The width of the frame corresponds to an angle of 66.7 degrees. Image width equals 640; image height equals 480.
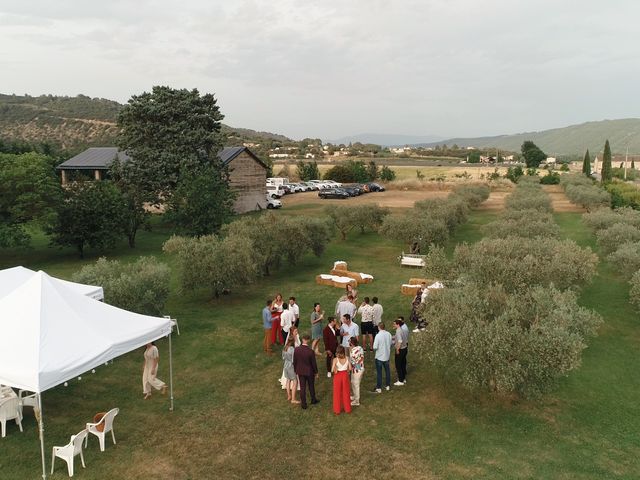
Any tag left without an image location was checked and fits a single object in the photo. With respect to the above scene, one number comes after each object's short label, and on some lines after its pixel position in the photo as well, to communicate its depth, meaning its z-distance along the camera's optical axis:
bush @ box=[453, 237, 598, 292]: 12.67
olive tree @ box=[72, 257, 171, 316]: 14.05
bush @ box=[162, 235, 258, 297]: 16.78
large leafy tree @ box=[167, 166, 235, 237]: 26.44
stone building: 44.00
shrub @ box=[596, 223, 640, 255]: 19.52
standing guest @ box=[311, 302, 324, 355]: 12.32
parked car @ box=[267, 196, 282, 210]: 47.75
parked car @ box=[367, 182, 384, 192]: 65.94
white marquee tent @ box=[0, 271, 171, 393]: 7.65
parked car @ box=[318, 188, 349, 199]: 56.47
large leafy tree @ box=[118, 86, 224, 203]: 33.75
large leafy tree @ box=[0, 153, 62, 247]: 23.23
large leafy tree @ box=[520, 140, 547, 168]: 113.03
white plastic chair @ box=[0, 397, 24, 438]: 8.92
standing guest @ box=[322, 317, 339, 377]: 11.41
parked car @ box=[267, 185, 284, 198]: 56.84
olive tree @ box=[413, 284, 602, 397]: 8.55
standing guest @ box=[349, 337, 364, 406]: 9.80
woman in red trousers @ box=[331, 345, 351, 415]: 9.47
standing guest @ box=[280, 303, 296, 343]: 12.60
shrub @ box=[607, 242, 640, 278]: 16.03
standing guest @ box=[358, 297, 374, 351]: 12.94
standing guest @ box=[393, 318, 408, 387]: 10.89
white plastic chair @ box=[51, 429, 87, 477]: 7.70
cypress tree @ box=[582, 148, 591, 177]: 78.50
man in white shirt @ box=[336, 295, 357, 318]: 12.65
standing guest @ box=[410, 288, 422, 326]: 13.91
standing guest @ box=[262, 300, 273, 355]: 12.86
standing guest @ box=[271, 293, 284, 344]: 13.29
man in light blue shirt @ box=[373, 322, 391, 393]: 10.34
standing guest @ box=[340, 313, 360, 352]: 11.34
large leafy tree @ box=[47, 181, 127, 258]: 26.23
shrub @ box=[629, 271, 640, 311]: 13.31
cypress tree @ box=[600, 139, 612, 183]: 65.30
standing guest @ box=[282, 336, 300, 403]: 10.14
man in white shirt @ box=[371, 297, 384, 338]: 12.84
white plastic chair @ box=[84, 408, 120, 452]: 8.34
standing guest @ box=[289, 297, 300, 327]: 12.85
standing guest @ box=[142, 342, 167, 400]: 10.32
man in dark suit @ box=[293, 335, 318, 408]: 9.70
